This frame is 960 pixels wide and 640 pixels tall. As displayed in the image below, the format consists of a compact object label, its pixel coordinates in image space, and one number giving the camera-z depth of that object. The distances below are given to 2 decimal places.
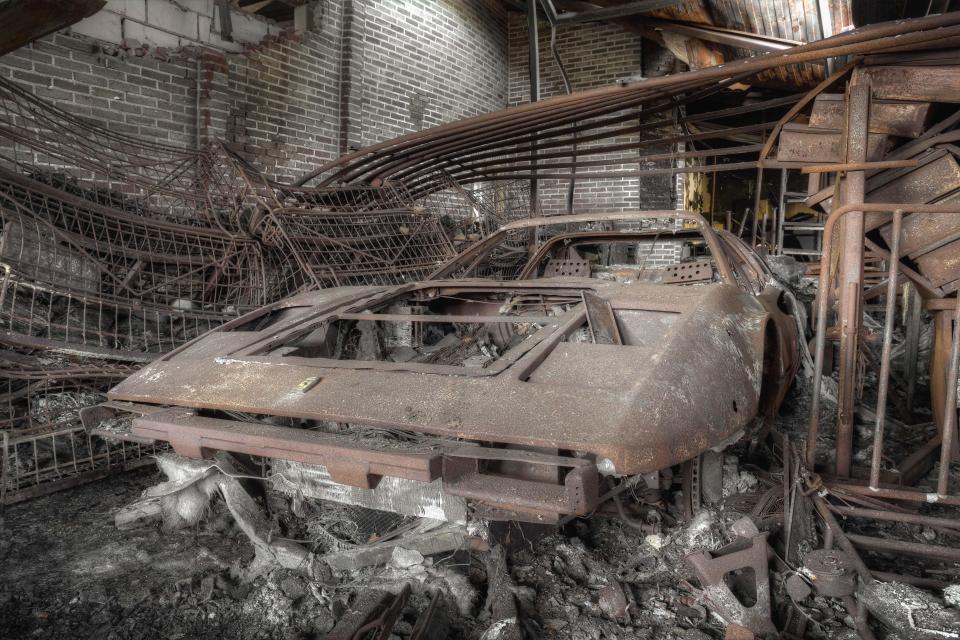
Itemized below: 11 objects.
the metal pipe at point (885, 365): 2.48
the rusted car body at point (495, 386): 1.79
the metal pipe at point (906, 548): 2.33
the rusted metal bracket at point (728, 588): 2.08
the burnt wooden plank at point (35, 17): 2.42
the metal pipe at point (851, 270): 2.90
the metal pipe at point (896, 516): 2.40
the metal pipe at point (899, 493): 2.43
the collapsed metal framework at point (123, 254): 3.39
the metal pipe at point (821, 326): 2.72
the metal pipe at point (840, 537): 2.24
